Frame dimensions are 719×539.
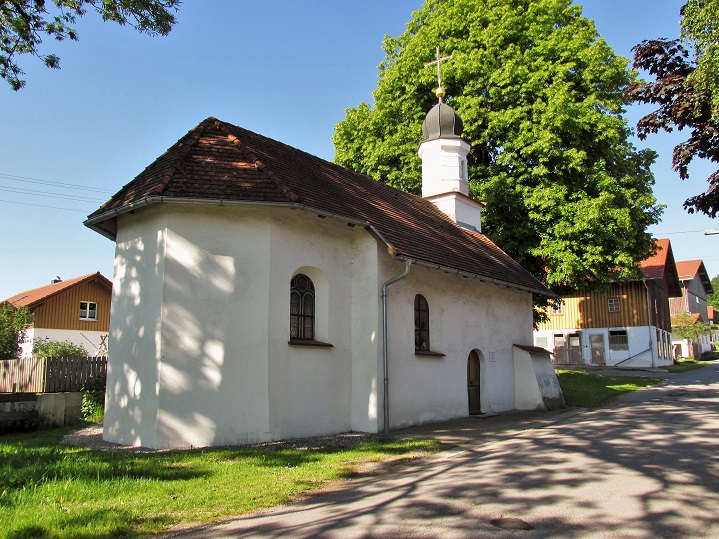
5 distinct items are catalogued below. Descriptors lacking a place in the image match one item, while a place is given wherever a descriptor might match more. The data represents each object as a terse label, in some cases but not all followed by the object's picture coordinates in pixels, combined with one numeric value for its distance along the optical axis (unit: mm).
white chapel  10312
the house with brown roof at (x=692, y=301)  51094
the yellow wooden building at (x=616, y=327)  36812
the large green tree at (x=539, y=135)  19031
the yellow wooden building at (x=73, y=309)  33094
